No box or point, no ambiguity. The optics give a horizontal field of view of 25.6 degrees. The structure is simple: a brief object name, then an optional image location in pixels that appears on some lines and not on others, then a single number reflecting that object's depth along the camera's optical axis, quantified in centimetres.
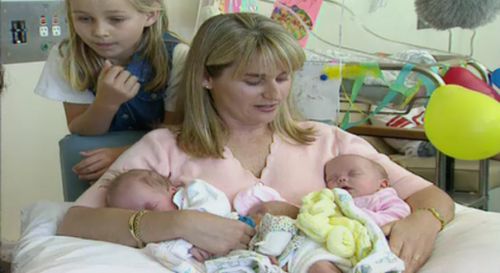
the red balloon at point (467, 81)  225
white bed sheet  181
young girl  213
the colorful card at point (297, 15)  251
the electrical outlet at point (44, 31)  285
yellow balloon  201
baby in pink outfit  198
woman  196
